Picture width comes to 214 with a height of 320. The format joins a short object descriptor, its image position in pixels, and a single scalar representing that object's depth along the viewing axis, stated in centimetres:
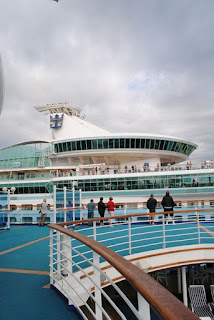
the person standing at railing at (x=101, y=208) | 1305
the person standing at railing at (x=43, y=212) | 1405
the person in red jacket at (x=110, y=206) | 1336
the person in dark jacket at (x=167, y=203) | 1236
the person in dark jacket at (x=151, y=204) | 1331
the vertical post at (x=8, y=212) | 1325
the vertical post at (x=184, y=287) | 855
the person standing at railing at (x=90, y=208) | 1367
